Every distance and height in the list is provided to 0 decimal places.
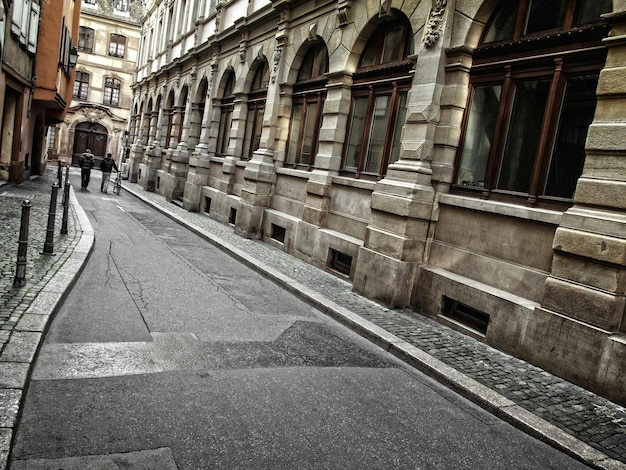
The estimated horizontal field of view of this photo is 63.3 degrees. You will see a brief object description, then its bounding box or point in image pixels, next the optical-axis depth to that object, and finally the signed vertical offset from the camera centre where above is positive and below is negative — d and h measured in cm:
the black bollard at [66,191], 1116 -106
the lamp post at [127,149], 3694 +22
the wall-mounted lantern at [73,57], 2383 +404
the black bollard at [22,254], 632 -146
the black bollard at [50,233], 840 -152
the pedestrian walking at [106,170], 2258 -91
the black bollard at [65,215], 1042 -150
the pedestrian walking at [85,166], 2225 -89
